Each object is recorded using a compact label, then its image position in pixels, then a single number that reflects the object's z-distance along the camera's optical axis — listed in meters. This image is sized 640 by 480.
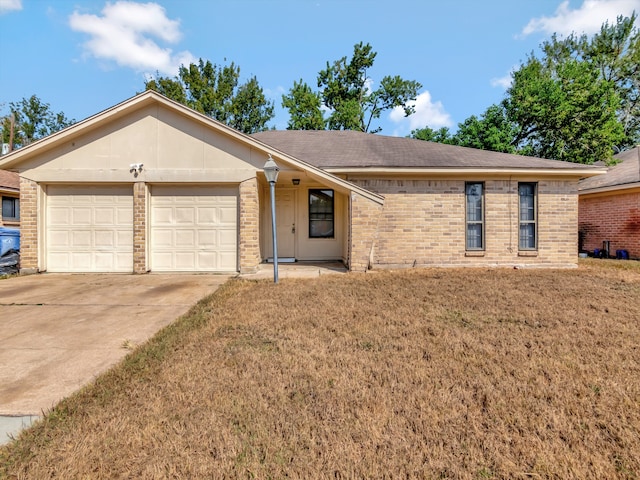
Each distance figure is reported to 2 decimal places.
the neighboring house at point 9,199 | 13.31
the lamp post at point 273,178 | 7.16
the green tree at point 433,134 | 23.05
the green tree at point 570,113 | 17.08
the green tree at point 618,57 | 23.45
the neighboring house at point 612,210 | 12.08
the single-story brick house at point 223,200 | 8.28
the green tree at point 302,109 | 24.39
